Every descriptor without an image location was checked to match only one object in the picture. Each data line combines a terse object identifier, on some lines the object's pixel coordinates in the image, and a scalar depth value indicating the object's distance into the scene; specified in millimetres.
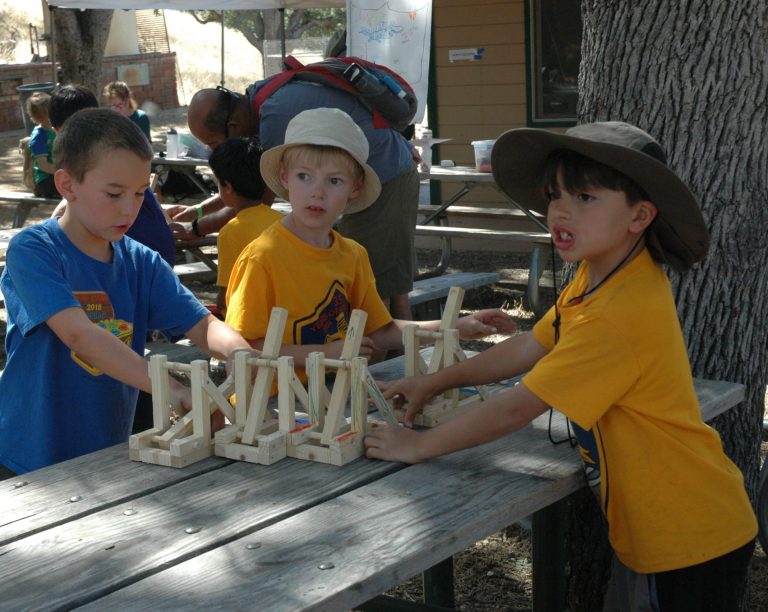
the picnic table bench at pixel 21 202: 9602
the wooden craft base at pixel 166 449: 2107
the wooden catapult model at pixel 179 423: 2115
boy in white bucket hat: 2838
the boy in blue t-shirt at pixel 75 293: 2463
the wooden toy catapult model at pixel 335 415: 2131
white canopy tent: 10865
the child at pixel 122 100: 10734
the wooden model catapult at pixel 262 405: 2133
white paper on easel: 8047
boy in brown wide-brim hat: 2066
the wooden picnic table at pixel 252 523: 1543
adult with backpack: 4293
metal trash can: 16769
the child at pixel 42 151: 9156
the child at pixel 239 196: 4316
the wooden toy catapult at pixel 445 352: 2500
